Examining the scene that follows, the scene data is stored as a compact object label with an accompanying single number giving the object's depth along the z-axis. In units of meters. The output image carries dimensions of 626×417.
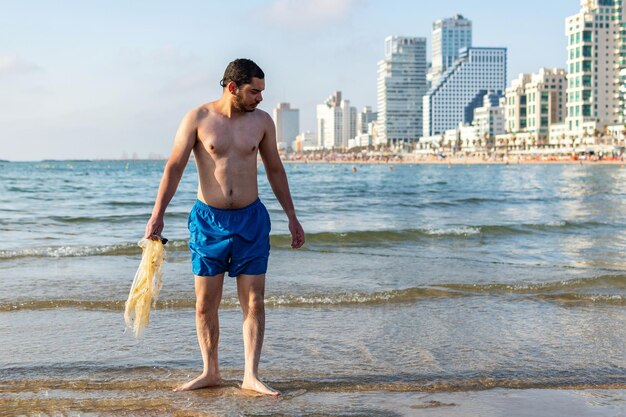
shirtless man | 4.70
